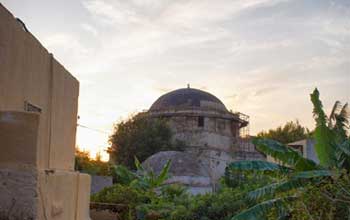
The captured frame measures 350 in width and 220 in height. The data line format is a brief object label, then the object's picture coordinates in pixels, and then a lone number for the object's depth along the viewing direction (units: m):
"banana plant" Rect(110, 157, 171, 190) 22.31
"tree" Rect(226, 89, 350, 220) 11.77
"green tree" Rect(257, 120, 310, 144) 47.97
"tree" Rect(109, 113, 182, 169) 38.78
